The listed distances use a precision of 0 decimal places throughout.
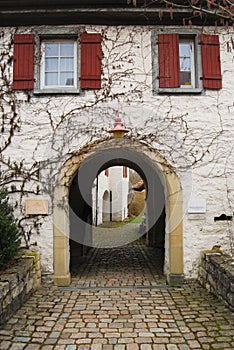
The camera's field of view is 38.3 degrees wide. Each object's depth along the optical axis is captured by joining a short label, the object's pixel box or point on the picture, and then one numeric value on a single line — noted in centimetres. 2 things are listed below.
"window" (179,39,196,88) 659
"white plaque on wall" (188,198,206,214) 618
